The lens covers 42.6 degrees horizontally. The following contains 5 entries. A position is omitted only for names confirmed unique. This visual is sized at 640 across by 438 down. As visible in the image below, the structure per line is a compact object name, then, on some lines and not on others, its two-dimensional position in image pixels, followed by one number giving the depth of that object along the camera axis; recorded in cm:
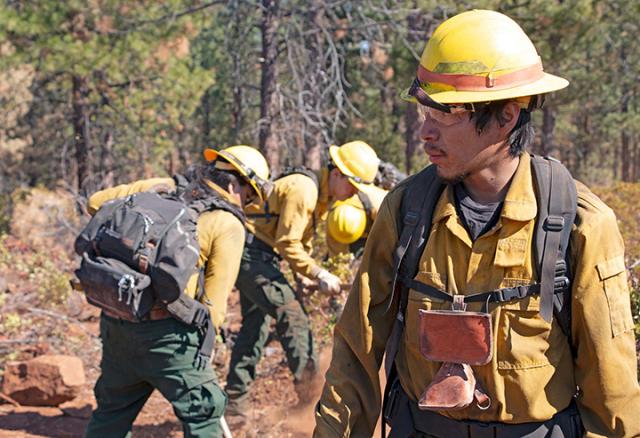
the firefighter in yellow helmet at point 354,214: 629
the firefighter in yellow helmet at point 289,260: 632
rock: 664
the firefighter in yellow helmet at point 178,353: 403
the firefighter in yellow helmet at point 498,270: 213
